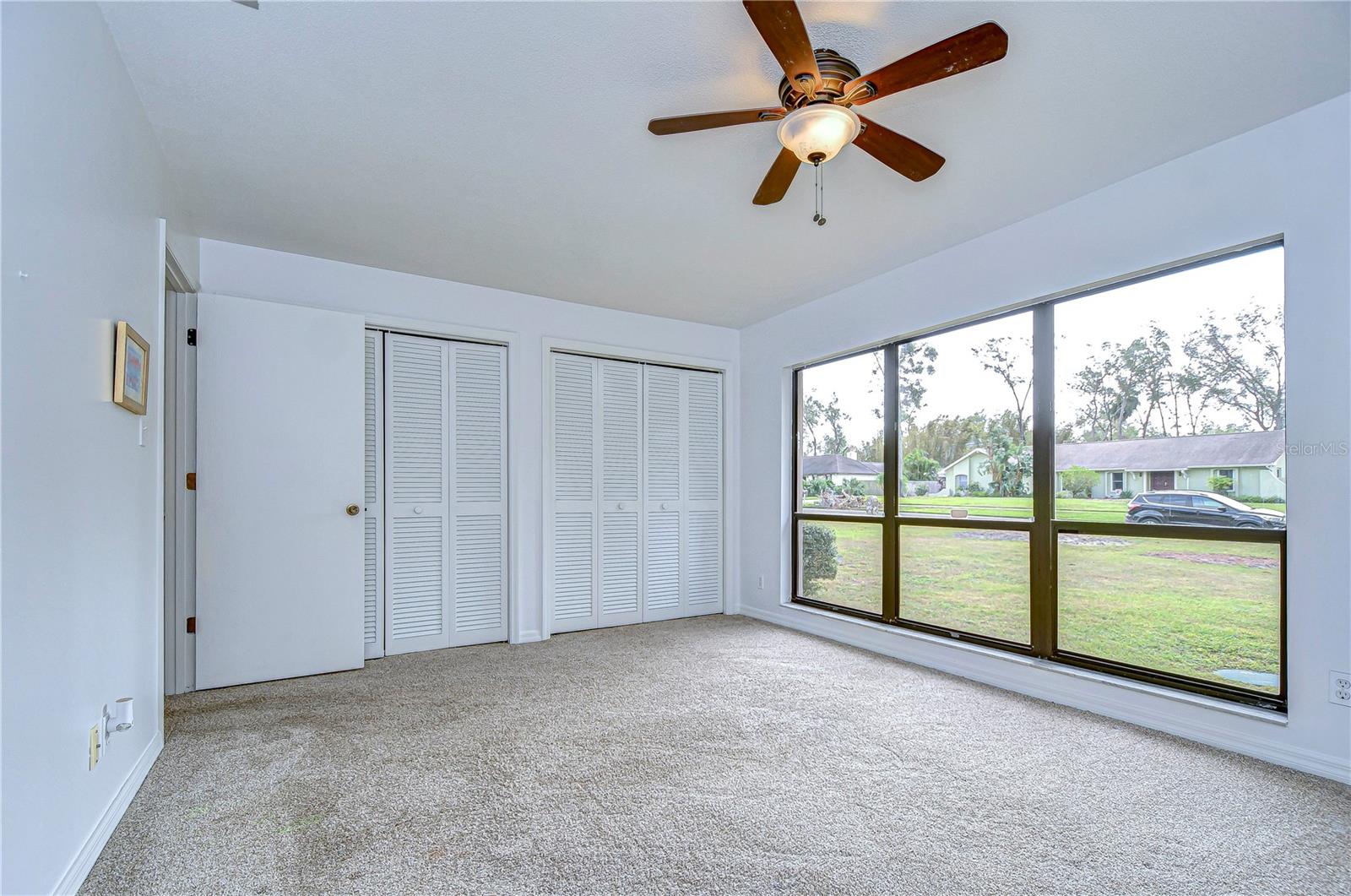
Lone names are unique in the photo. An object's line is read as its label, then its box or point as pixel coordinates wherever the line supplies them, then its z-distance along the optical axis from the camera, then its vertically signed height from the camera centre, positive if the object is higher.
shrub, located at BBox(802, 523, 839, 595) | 4.66 -0.72
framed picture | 2.01 +0.28
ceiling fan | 1.66 +1.06
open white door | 3.40 -0.18
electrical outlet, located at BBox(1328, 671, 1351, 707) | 2.26 -0.81
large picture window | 2.61 -0.12
